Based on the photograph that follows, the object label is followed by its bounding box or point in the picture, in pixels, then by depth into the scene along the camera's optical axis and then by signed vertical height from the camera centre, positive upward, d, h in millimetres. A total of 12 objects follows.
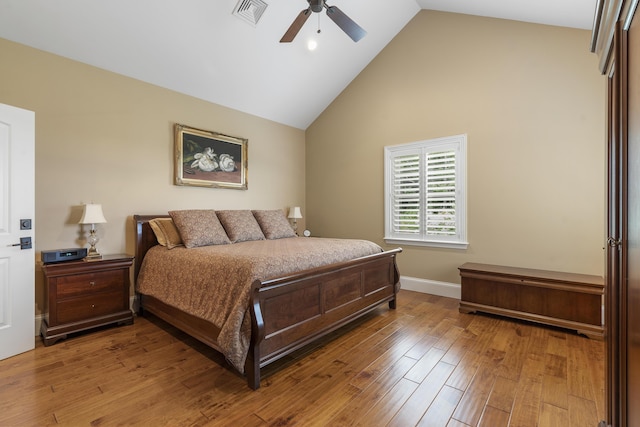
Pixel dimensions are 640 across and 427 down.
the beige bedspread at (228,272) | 1937 -482
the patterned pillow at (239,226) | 3540 -161
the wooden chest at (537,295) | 2766 -850
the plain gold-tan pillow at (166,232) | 3139 -212
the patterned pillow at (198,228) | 3089 -168
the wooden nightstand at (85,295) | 2584 -775
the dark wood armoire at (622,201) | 861 +39
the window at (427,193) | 3871 +283
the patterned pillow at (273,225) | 3939 -166
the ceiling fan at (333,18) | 2500 +1721
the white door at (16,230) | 2363 -141
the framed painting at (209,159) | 3758 +741
